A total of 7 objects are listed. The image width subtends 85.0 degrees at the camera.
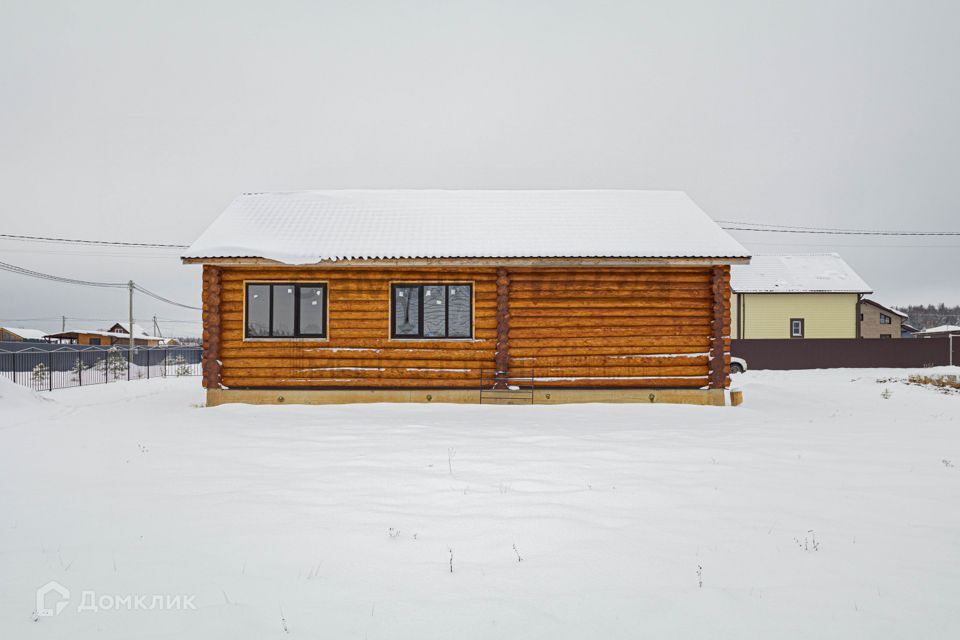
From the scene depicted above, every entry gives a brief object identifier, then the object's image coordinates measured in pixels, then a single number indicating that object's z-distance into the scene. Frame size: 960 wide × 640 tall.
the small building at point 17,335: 57.38
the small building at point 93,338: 54.91
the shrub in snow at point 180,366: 23.50
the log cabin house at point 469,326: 11.43
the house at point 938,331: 47.09
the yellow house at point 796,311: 30.45
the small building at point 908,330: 44.78
